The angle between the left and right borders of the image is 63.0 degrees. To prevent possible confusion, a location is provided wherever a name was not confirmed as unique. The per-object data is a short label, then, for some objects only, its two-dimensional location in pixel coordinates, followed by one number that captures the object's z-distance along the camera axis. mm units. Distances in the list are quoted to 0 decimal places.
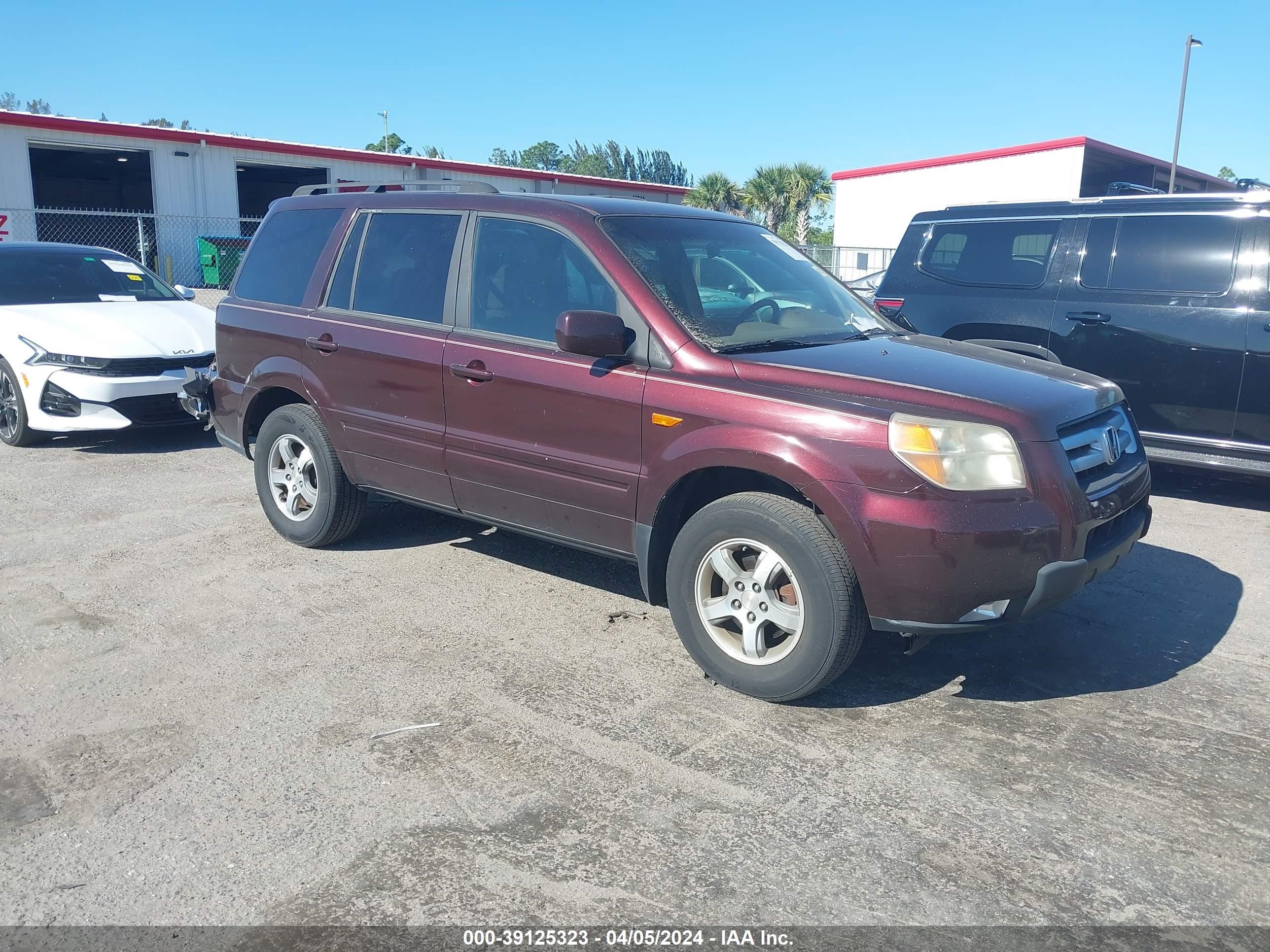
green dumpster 27469
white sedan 8055
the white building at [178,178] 26547
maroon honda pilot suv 3598
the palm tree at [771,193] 43750
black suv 6473
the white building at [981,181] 29141
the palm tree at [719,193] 46031
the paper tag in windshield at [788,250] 5305
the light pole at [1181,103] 29094
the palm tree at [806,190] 43031
